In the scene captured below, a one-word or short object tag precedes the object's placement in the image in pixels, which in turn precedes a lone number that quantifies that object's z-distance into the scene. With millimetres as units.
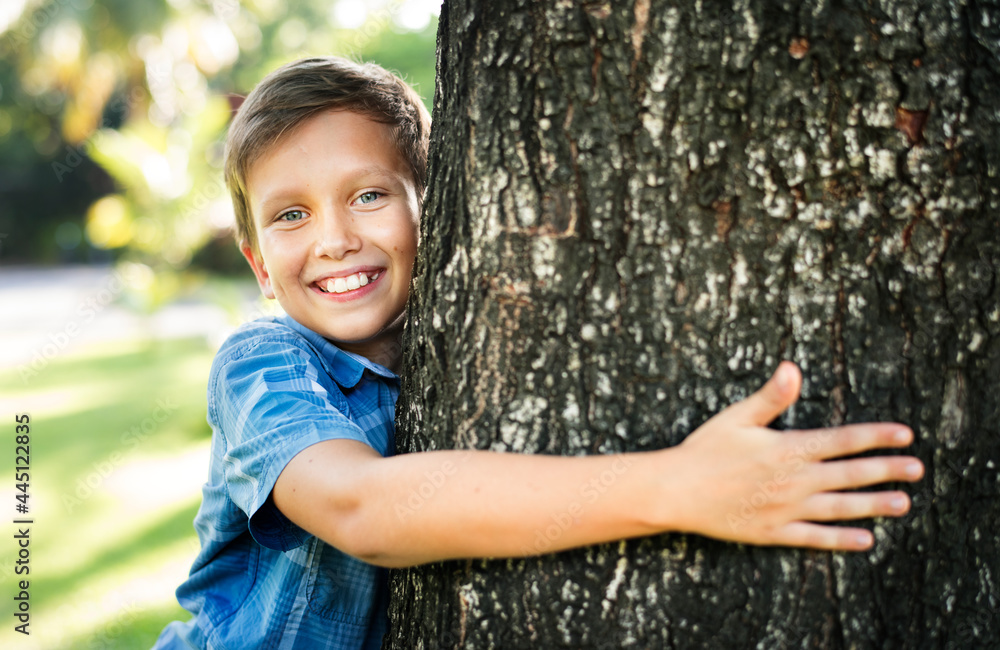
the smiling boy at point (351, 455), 988
